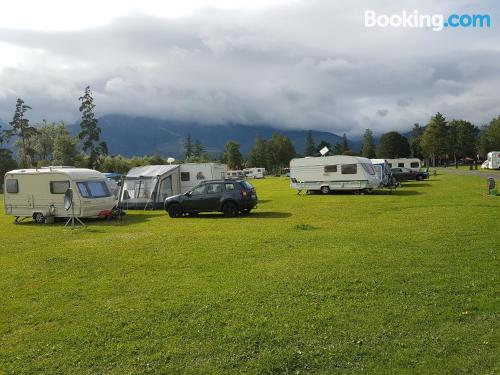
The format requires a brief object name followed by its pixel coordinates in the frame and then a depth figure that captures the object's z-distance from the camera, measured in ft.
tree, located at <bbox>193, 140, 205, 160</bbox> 514.35
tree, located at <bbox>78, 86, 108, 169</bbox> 231.30
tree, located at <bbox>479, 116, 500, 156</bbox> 290.97
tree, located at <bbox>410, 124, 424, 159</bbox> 406.82
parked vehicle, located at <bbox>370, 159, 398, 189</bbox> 103.36
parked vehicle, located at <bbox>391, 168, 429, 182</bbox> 149.07
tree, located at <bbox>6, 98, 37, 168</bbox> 239.30
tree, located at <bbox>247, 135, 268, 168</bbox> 417.08
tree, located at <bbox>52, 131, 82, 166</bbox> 250.98
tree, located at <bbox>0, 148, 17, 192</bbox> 235.87
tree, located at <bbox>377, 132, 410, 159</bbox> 416.26
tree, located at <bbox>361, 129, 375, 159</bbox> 444.96
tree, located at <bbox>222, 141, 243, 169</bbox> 407.64
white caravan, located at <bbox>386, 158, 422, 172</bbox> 171.83
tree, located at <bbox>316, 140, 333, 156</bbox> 495.45
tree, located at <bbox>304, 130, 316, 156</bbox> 488.11
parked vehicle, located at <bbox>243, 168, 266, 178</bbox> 306.55
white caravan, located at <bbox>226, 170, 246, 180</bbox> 266.98
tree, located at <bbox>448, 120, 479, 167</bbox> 338.38
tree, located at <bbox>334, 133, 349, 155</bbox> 479.00
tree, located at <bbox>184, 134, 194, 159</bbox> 517.55
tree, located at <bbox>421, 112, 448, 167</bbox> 301.84
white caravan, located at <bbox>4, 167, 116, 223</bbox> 62.64
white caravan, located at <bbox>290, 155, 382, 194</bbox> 98.12
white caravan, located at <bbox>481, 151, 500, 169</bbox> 219.61
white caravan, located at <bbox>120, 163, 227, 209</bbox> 81.41
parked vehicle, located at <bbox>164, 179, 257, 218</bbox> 63.98
